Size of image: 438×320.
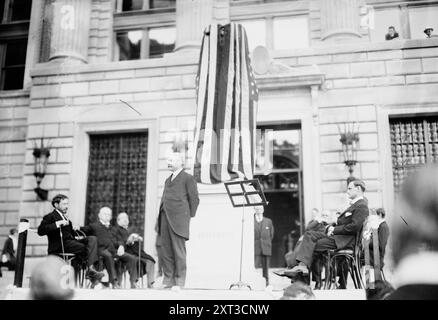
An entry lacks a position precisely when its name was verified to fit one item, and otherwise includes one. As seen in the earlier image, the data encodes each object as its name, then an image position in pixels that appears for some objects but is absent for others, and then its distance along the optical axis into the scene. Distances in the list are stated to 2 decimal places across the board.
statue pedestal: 5.92
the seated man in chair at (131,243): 7.62
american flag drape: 5.56
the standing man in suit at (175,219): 5.60
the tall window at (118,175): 10.13
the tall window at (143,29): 11.04
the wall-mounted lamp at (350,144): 8.69
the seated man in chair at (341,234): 5.59
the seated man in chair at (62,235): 6.22
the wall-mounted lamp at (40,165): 9.71
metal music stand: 4.93
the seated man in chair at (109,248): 7.18
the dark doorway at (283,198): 14.54
